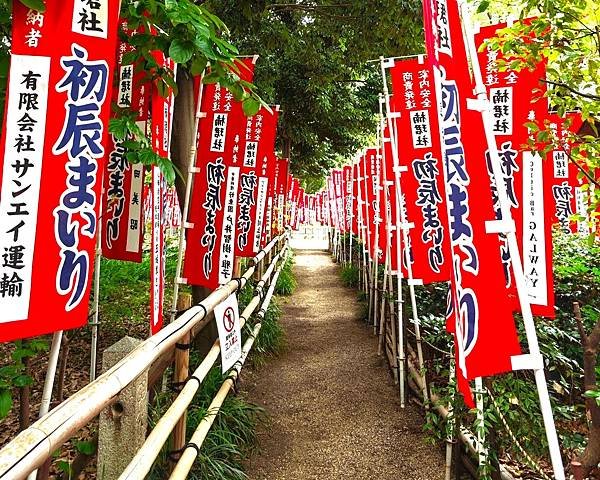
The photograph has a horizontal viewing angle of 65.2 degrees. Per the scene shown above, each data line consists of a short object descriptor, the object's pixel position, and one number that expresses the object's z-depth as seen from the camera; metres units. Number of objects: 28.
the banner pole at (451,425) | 2.79
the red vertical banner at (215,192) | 4.40
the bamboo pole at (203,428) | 2.52
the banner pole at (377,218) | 6.83
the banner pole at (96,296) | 3.29
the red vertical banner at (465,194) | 2.09
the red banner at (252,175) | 5.04
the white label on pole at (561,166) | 6.36
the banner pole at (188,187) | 4.20
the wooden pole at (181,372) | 2.80
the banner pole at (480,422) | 2.34
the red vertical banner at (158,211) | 3.18
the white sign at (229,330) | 3.41
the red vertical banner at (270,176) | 6.04
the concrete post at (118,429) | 2.03
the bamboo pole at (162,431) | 1.80
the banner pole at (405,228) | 4.43
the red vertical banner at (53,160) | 1.74
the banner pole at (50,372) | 1.91
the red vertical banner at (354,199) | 9.96
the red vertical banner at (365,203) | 8.05
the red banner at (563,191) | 6.56
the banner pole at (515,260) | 1.84
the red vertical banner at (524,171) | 2.77
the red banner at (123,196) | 3.35
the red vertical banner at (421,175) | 4.22
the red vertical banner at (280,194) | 11.33
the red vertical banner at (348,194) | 11.29
